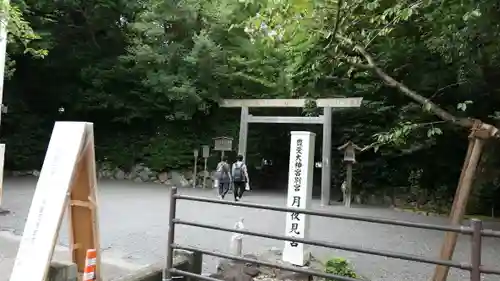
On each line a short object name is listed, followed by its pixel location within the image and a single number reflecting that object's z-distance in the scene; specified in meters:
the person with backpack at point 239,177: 11.91
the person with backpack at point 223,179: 12.41
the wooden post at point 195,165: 16.64
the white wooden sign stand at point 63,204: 2.98
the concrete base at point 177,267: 3.40
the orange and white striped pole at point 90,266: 3.40
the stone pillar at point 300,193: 5.32
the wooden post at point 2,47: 6.05
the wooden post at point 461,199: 3.85
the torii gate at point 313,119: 13.07
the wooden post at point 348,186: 13.34
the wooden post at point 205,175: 16.63
